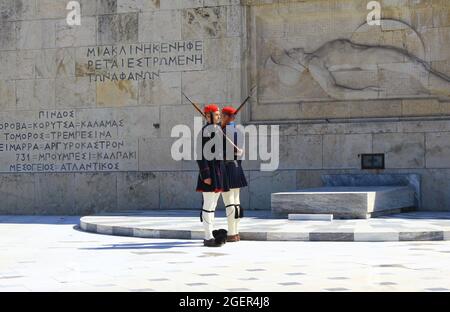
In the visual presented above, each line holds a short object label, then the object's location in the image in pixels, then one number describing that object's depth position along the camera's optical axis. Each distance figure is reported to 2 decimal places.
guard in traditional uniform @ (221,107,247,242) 12.12
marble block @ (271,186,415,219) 14.30
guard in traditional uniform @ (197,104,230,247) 11.90
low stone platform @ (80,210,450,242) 12.32
